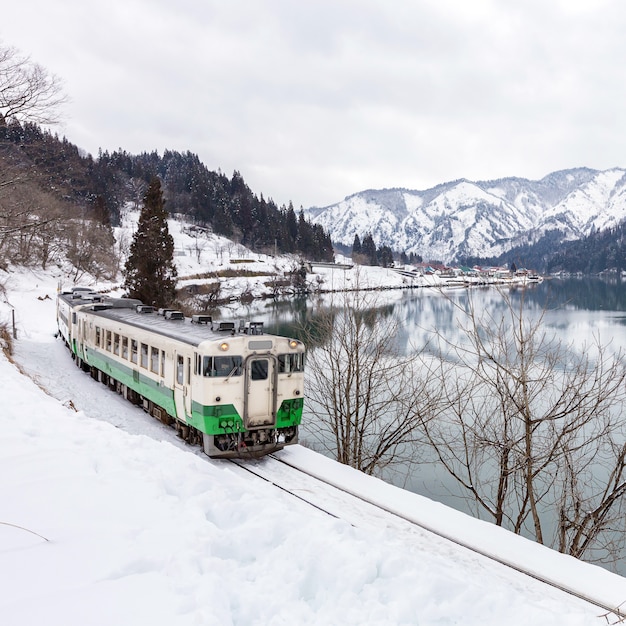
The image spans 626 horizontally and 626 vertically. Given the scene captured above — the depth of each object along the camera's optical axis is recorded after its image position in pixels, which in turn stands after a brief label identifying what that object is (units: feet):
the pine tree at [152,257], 112.88
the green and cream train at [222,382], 37.14
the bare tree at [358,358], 41.86
